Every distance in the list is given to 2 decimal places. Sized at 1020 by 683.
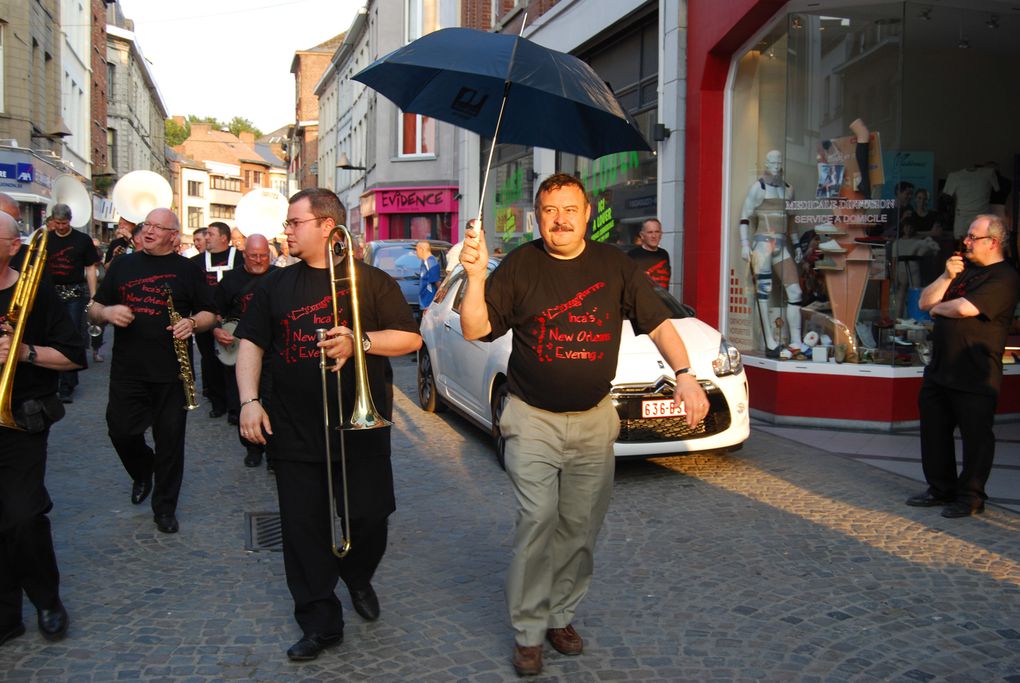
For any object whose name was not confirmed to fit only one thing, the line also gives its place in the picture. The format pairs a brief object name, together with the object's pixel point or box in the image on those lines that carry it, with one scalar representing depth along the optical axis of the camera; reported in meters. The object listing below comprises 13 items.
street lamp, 44.06
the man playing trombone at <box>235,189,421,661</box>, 3.94
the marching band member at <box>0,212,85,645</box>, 4.00
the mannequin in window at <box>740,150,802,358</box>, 10.17
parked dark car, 16.48
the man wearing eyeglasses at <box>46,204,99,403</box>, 11.08
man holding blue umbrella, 3.74
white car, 6.83
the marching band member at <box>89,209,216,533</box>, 5.77
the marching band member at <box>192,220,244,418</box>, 9.69
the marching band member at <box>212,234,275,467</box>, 7.89
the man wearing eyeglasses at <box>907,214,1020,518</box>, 5.91
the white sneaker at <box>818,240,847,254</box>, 9.74
